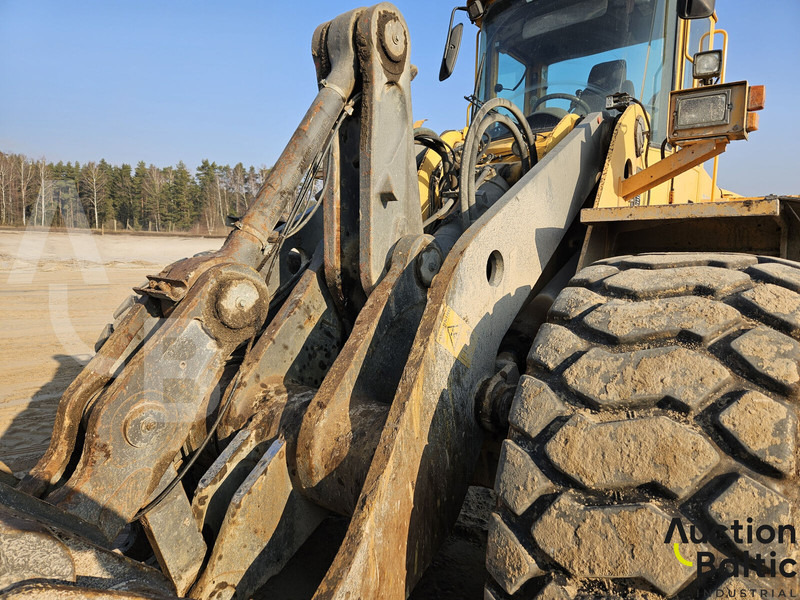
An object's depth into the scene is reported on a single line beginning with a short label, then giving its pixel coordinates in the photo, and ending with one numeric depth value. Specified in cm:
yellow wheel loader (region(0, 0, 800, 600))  126
